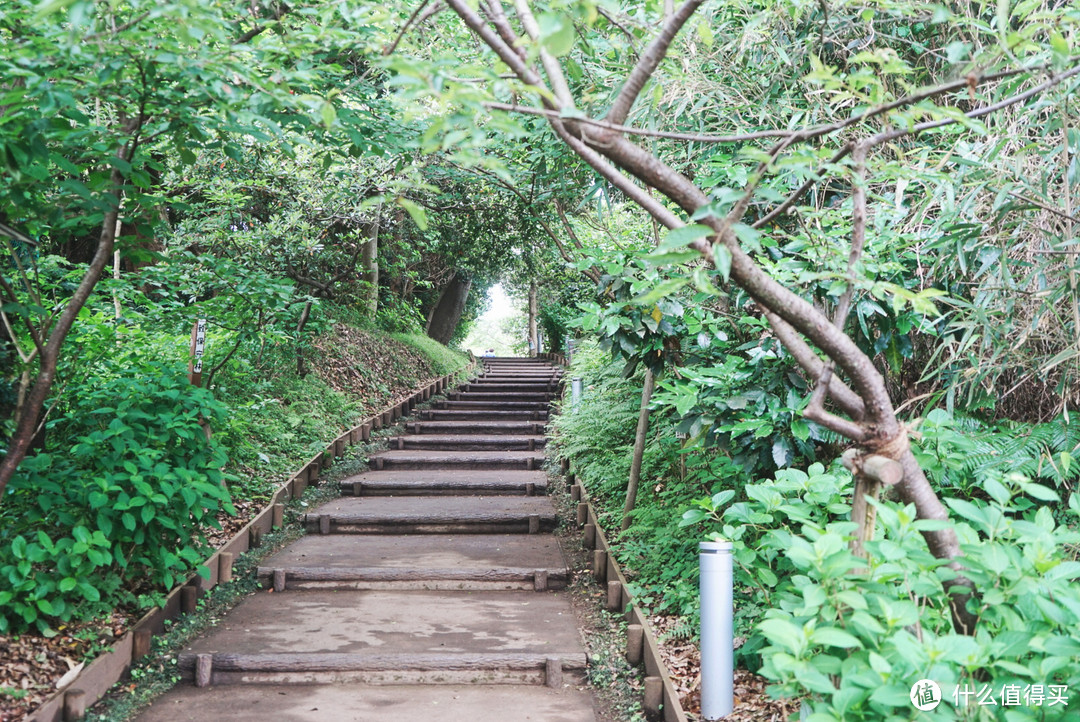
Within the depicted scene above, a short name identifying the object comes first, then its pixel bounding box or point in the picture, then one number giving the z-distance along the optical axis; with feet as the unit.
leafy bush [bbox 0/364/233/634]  12.28
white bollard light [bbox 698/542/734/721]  10.56
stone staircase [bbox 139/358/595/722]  13.06
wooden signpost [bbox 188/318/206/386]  16.84
